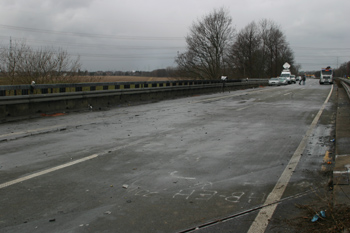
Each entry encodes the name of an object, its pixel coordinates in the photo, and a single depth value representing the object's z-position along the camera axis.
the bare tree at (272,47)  98.50
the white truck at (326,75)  64.49
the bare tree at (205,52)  52.06
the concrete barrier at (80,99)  12.49
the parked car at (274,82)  55.41
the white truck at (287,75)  66.79
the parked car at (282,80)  56.60
